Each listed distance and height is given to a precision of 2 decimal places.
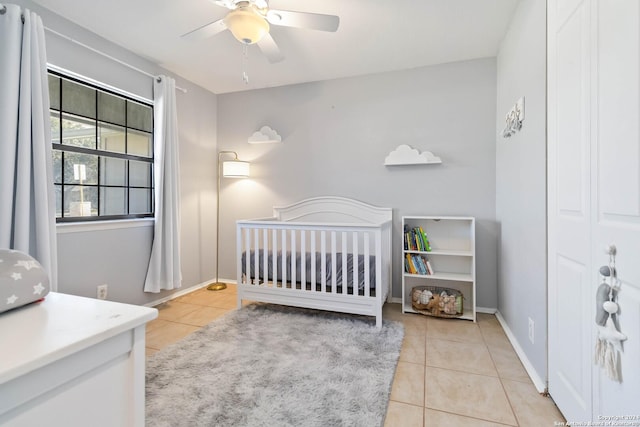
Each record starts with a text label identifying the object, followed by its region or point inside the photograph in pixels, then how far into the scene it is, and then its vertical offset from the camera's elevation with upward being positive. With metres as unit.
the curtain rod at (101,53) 2.04 +1.25
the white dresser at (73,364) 0.50 -0.30
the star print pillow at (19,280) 0.69 -0.17
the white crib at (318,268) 2.36 -0.50
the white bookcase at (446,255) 2.65 -0.41
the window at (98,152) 2.24 +0.50
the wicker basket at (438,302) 2.56 -0.81
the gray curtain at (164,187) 2.78 +0.23
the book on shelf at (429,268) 2.65 -0.52
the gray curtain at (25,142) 1.74 +0.42
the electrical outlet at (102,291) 2.41 -0.67
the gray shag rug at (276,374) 1.38 -0.95
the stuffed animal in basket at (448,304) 2.56 -0.82
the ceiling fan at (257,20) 1.64 +1.09
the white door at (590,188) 0.90 +0.08
